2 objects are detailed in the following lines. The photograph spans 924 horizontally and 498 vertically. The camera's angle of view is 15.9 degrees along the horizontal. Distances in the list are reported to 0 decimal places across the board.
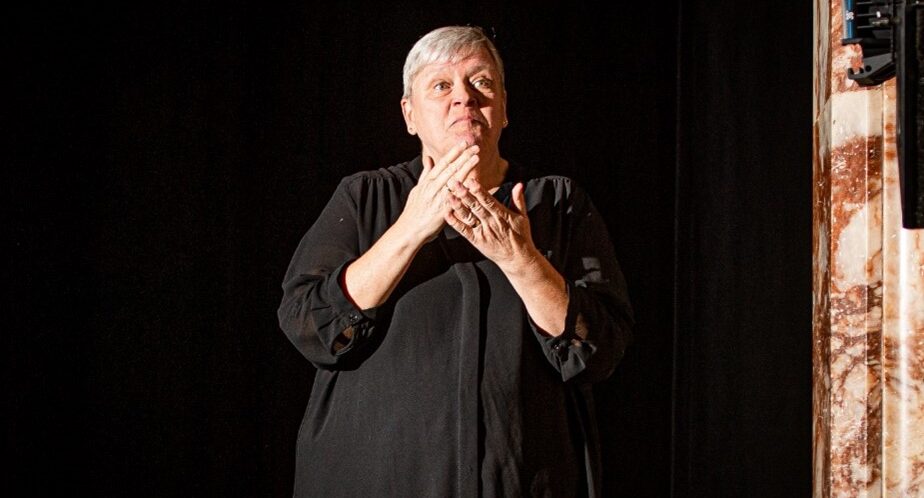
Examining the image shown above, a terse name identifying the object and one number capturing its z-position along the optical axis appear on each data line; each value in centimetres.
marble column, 556
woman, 560
